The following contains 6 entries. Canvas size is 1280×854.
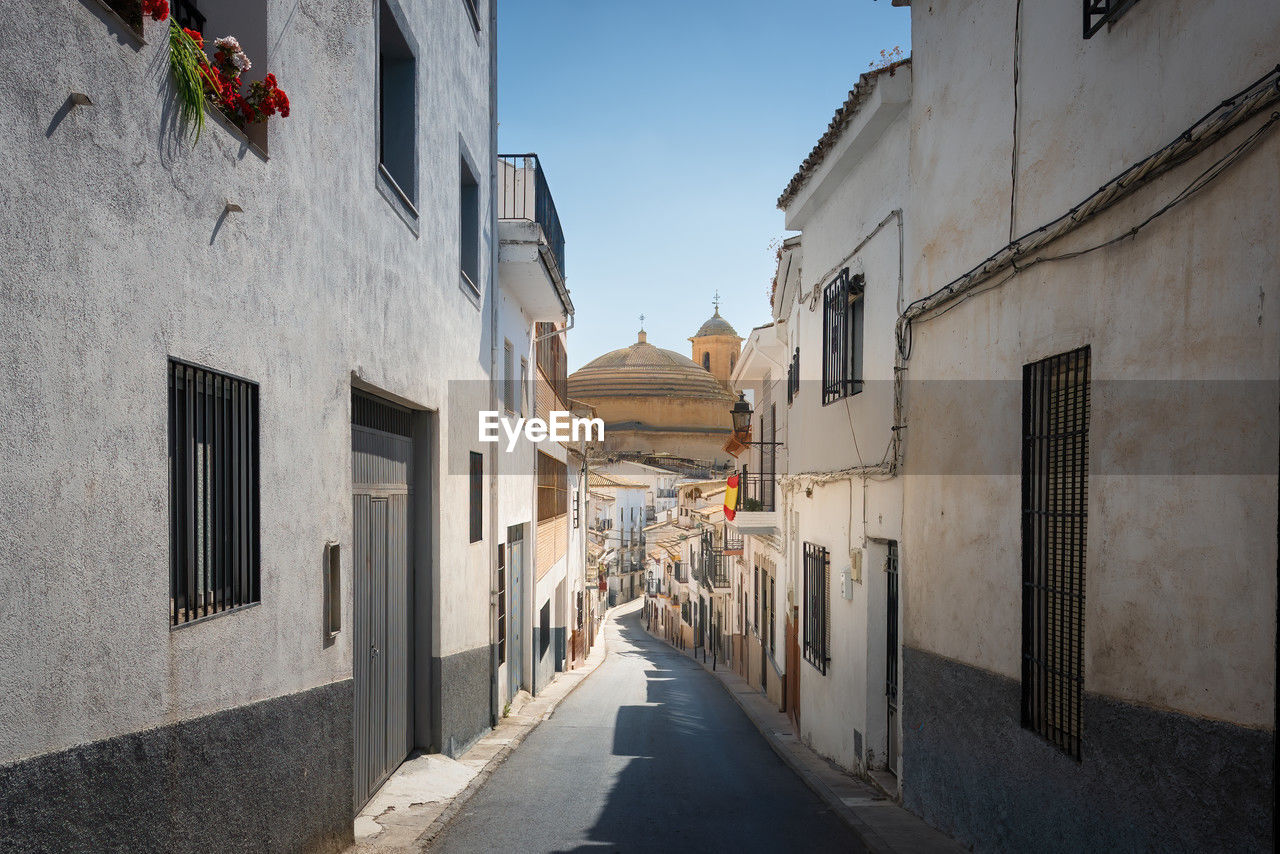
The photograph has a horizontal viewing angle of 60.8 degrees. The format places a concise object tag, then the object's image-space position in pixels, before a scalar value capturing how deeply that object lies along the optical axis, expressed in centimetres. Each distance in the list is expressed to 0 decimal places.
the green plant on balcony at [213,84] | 432
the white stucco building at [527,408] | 1305
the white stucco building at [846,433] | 958
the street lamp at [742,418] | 1969
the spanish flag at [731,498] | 2076
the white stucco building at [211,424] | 342
